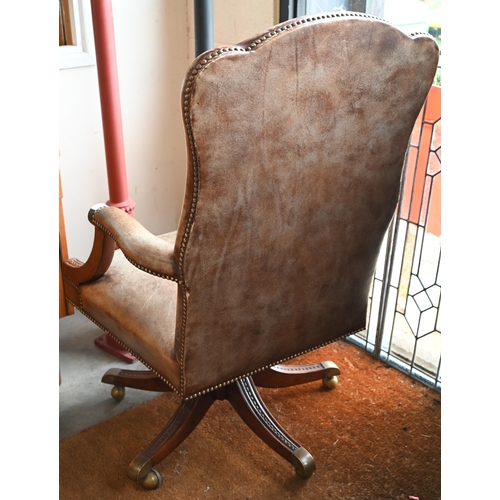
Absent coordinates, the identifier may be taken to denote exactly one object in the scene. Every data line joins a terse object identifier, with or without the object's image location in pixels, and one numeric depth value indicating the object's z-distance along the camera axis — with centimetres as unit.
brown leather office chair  114
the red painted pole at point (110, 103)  196
